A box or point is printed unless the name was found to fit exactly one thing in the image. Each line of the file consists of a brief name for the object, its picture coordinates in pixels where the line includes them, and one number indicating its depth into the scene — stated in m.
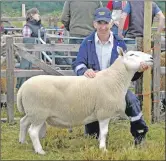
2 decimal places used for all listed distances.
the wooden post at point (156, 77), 7.41
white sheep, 5.63
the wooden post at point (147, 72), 7.18
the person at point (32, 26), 10.32
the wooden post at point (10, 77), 7.26
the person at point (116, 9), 8.88
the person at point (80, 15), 8.77
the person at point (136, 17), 8.13
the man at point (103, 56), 5.96
